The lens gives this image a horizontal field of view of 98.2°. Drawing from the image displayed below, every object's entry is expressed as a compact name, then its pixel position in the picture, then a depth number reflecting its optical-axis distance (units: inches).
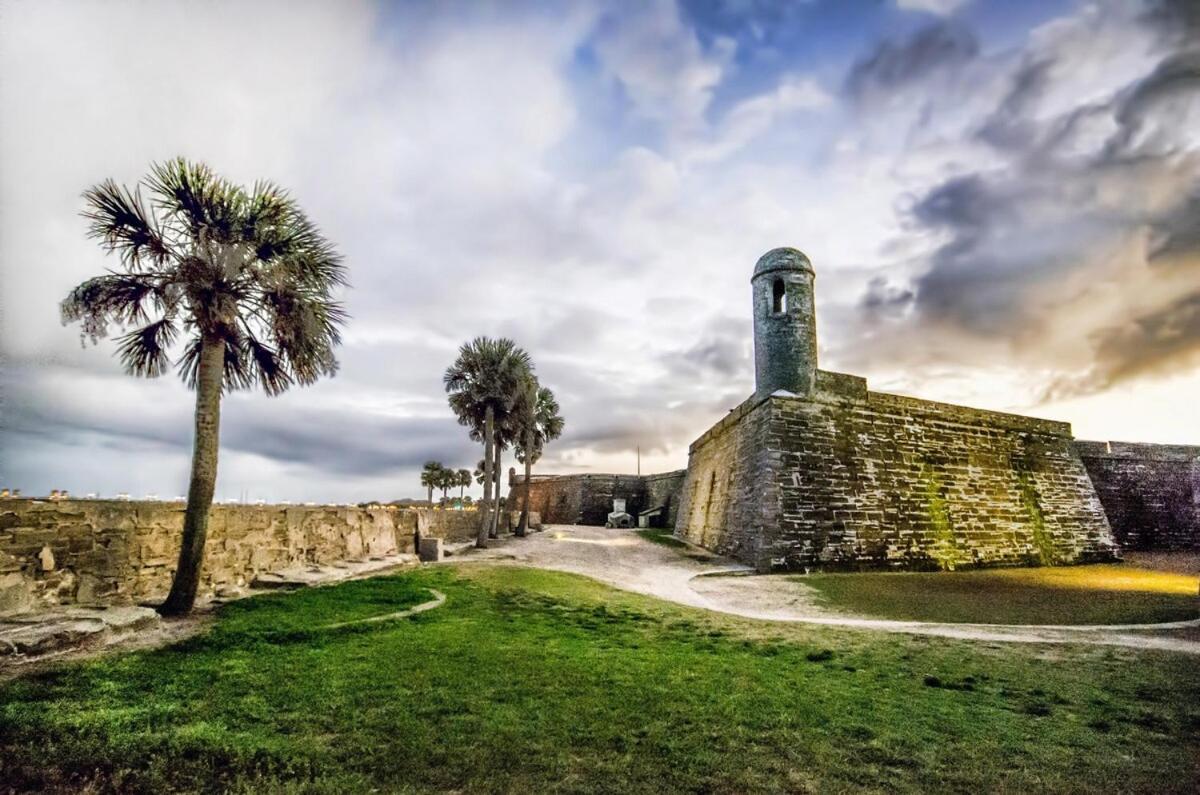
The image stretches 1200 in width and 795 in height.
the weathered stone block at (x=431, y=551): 534.8
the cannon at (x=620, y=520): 1268.5
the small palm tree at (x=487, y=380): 808.3
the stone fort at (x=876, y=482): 559.2
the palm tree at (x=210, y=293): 253.9
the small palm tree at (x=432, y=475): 2145.7
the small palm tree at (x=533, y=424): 895.5
